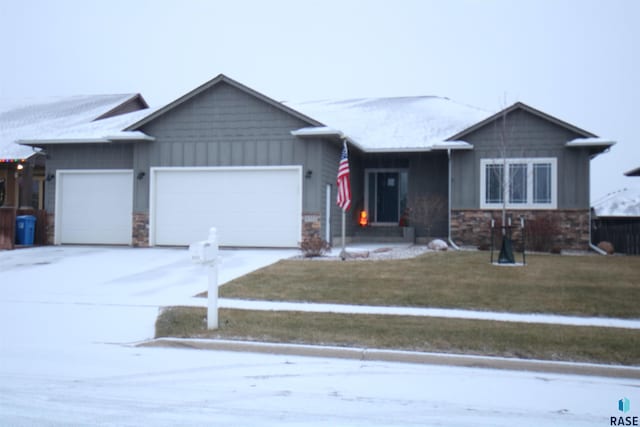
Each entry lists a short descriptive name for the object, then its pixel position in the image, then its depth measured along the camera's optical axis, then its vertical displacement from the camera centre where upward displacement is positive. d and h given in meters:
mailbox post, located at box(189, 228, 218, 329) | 7.79 -0.62
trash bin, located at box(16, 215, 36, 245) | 19.19 -0.54
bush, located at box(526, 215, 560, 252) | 18.25 -0.45
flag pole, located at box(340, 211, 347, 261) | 15.19 -0.98
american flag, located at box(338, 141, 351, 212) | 15.27 +0.82
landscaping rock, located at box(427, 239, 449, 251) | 18.27 -0.87
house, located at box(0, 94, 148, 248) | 20.84 +3.03
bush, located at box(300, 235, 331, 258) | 15.72 -0.82
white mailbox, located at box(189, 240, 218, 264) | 7.77 -0.49
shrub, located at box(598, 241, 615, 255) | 18.53 -0.86
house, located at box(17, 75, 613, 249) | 17.89 +1.29
